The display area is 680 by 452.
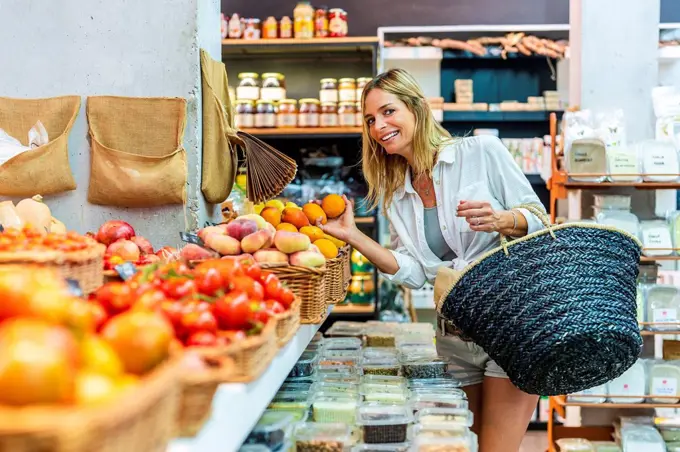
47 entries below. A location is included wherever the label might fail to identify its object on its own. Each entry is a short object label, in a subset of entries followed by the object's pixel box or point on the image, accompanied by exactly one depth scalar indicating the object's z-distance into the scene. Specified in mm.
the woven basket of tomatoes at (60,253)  1354
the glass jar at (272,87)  4926
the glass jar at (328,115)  4887
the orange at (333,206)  2547
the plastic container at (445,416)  2064
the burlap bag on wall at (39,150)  2416
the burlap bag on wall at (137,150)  2498
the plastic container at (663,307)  3654
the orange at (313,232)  2311
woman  2568
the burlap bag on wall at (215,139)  2662
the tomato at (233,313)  1226
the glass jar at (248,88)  4945
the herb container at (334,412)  2074
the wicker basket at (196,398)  964
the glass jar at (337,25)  4945
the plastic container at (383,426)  1969
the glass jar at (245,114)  4957
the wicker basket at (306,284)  1875
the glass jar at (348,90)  4852
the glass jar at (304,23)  4938
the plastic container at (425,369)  2523
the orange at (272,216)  2348
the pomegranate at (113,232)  2012
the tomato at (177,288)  1242
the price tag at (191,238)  1972
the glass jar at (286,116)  4918
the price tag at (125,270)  1586
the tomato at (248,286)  1384
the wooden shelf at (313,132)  4844
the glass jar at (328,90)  4883
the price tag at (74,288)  1208
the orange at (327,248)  2262
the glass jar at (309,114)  4906
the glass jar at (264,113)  4941
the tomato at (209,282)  1327
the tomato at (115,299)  1094
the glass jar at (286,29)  4969
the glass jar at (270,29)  4965
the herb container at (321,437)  1829
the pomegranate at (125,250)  1897
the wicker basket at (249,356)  1127
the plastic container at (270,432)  1776
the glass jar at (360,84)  4836
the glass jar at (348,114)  4852
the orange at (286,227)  2197
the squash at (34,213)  1959
